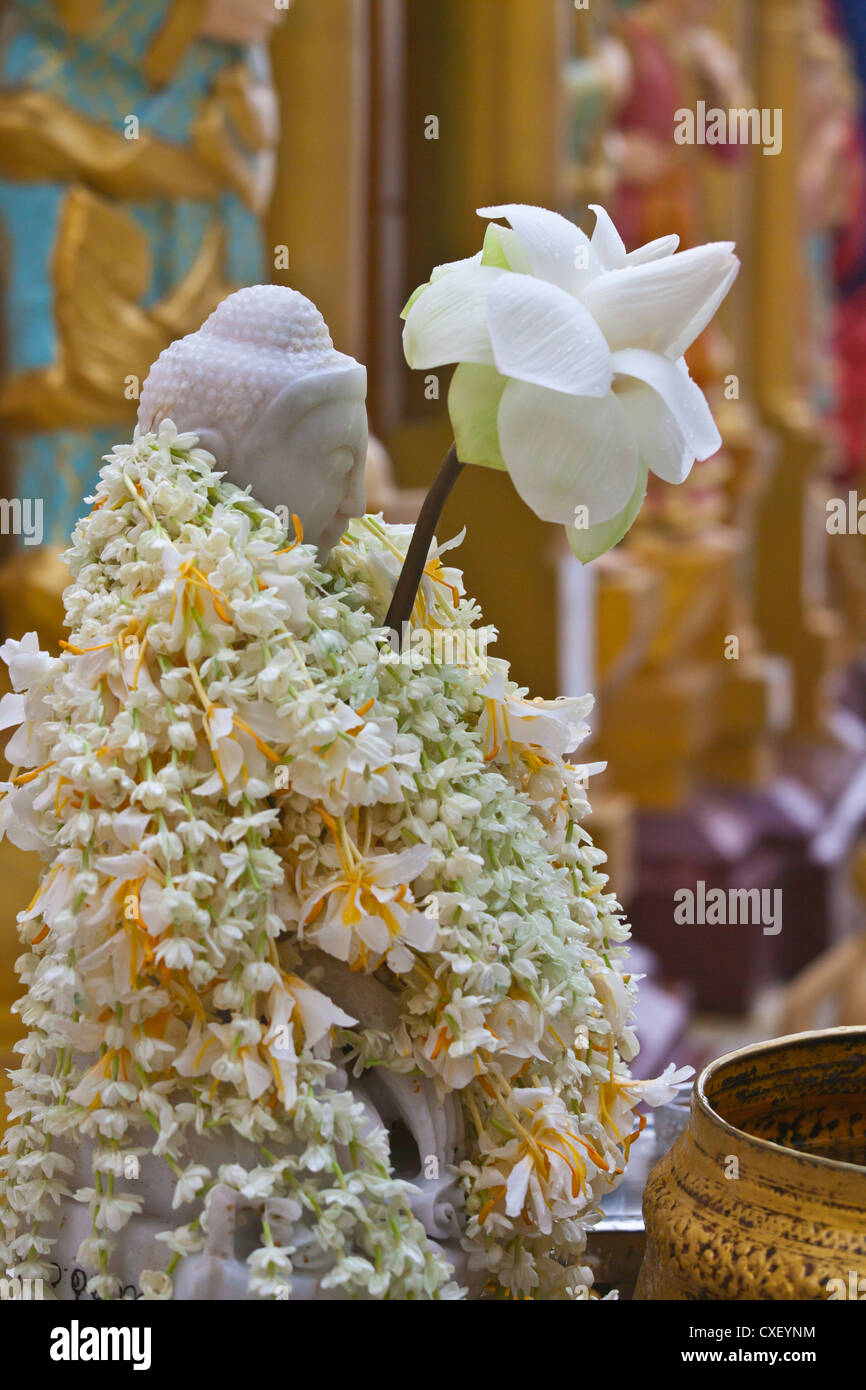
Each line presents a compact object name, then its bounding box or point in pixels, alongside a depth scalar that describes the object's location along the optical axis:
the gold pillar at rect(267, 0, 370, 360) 2.26
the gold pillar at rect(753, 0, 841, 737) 4.92
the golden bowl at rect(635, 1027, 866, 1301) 1.48
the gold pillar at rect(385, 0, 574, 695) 2.60
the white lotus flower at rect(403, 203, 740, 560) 1.48
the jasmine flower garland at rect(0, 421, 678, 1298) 1.48
